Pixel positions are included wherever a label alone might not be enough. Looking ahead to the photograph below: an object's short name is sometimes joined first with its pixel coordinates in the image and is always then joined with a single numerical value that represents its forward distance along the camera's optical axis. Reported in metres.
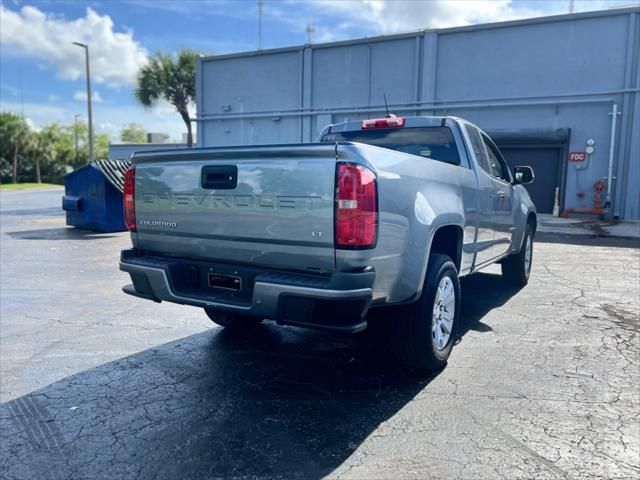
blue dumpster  13.81
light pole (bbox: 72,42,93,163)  27.41
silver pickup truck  3.21
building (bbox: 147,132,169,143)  53.53
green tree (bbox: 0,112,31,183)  52.38
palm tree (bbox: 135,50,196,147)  31.28
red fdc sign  17.77
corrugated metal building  17.16
